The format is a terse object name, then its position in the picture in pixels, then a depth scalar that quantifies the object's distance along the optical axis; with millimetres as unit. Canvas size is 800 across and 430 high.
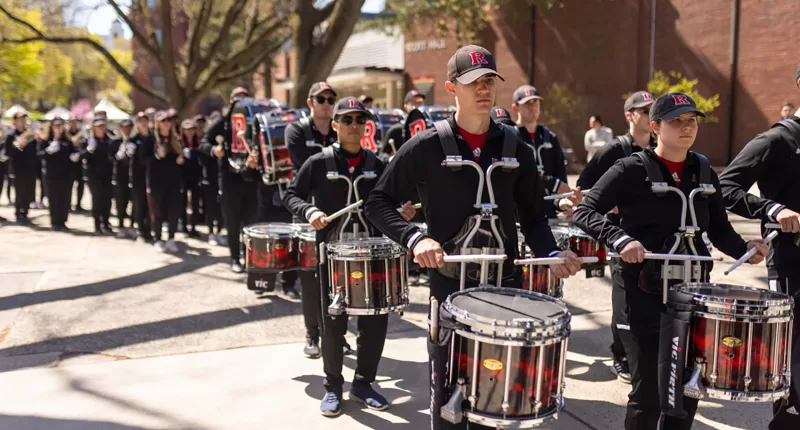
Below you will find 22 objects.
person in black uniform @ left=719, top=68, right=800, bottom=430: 3595
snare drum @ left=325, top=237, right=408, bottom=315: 4184
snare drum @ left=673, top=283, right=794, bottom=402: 2906
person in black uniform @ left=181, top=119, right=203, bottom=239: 11711
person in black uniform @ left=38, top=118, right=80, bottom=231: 12242
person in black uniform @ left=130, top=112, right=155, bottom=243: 10977
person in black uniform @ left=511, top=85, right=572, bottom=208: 6453
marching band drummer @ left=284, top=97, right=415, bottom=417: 4465
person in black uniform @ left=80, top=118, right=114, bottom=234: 12073
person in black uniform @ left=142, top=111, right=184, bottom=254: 10062
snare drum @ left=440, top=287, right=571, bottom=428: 2672
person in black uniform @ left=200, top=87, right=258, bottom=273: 8570
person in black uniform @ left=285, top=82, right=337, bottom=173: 5594
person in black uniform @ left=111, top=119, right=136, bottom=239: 11680
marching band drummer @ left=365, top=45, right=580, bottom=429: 3154
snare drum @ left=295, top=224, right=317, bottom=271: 5387
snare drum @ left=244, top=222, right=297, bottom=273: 5583
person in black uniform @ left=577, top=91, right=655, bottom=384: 5234
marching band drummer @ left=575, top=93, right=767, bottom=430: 3340
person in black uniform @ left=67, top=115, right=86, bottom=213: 12750
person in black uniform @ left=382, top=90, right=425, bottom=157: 9192
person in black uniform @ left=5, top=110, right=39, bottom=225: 12781
